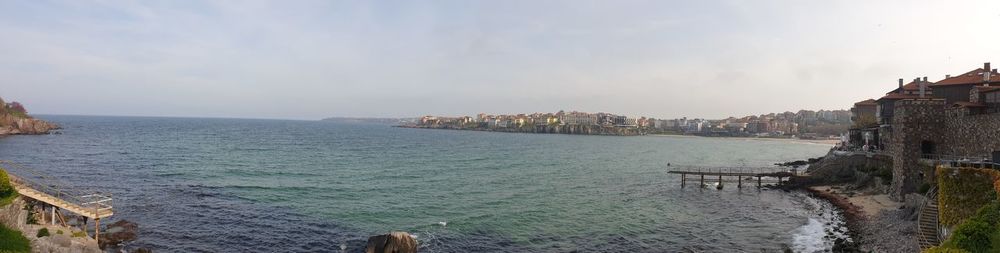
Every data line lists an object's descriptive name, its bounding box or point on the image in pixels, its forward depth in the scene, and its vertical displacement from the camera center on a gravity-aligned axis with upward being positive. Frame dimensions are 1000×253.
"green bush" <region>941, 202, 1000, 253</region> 16.62 -3.30
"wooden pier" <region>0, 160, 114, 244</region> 24.14 -4.32
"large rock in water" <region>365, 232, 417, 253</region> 25.27 -5.92
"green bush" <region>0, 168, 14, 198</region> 21.50 -2.99
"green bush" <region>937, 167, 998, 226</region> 22.22 -2.58
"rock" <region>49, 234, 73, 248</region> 21.42 -5.13
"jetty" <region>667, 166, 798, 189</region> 54.53 -5.36
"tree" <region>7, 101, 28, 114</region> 128.25 +1.84
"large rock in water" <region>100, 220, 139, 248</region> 27.56 -6.40
